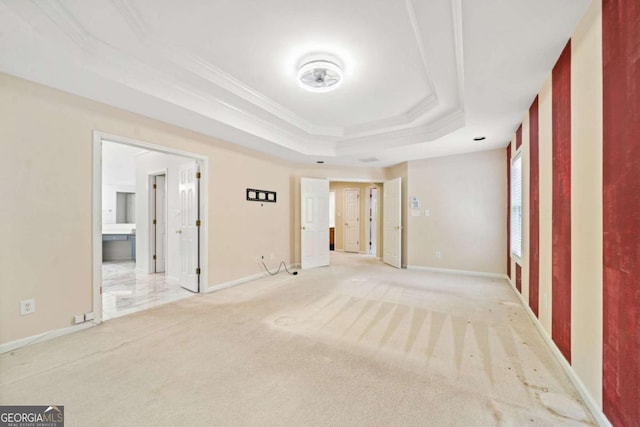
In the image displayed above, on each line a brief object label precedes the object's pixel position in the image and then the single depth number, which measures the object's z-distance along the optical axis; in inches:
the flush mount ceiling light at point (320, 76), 108.4
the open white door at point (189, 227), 163.2
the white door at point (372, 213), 332.5
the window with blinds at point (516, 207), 151.2
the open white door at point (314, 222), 233.9
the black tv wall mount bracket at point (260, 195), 193.0
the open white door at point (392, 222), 233.8
